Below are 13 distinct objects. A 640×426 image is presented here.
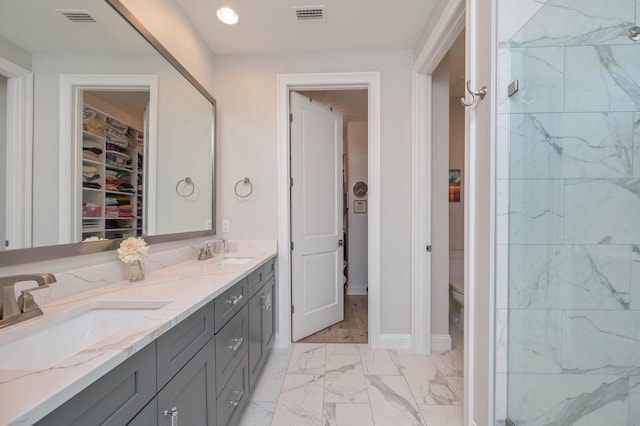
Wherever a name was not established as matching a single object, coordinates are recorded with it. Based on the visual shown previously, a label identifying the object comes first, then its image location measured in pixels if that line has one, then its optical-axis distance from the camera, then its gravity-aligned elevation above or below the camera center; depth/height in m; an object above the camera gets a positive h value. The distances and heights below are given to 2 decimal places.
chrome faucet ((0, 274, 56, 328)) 0.77 -0.27
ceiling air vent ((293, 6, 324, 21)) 1.84 +1.42
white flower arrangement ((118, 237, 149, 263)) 1.23 -0.18
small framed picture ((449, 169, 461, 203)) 3.17 +0.34
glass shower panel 1.08 +0.00
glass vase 1.30 -0.29
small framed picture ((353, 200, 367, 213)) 3.91 +0.11
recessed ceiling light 1.85 +1.40
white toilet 2.57 -0.73
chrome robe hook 1.19 +0.55
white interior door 2.44 -0.04
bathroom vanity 0.52 -0.40
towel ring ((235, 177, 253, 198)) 2.36 +0.21
